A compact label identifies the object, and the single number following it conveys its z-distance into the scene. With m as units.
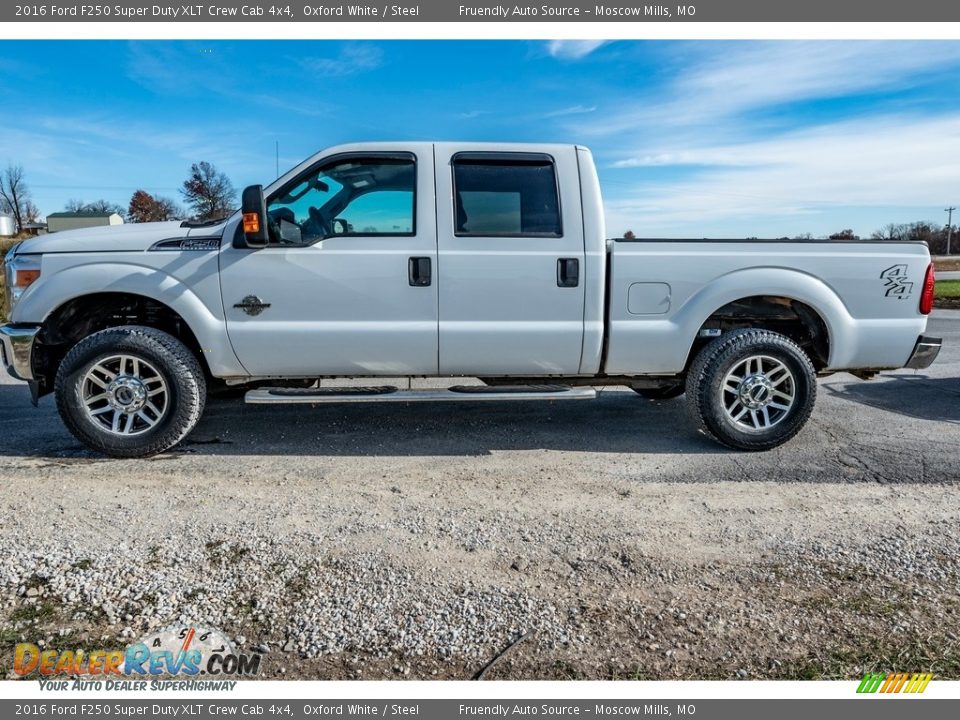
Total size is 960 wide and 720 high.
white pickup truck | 4.34
